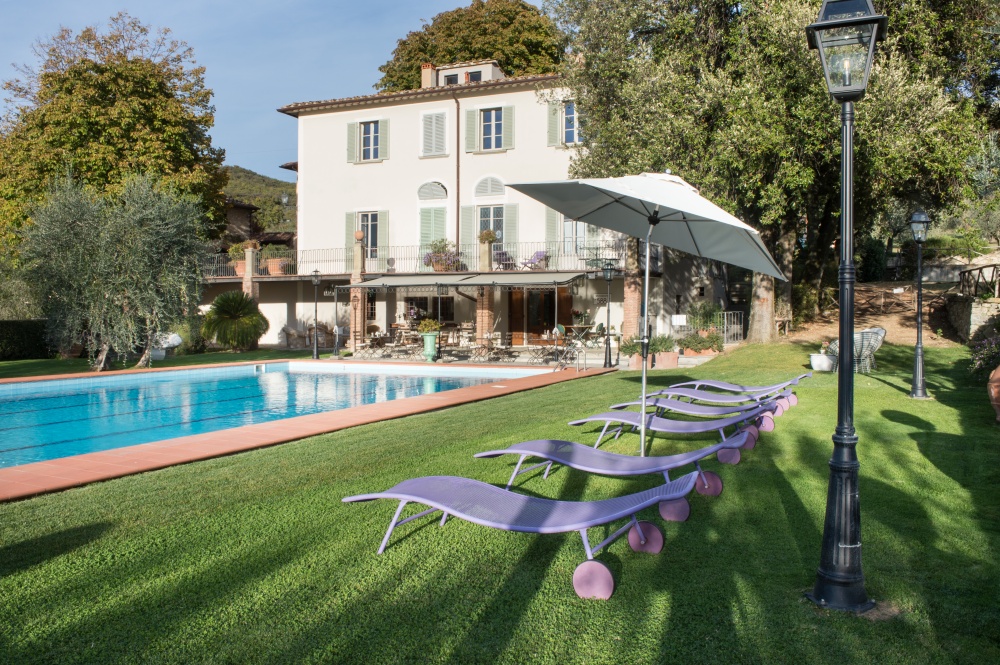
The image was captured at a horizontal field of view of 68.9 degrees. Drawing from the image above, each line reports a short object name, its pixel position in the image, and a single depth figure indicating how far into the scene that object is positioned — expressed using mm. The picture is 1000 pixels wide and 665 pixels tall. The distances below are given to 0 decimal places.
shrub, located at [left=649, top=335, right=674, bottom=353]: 16609
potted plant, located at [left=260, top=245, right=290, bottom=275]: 26156
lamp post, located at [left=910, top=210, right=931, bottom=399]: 9648
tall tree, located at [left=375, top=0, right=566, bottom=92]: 31328
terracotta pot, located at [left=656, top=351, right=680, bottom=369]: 16469
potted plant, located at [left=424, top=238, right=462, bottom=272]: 23594
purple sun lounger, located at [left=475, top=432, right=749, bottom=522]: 4500
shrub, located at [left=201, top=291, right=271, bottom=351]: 23750
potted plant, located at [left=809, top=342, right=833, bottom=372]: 13055
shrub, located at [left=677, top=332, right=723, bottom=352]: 18203
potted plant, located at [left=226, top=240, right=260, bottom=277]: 27047
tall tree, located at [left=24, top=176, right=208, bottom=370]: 16312
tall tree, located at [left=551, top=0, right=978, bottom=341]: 14164
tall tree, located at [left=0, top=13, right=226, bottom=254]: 23641
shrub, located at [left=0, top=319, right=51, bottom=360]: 20906
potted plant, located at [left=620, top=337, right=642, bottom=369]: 16912
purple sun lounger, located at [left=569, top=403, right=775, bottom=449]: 6194
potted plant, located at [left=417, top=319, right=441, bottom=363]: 20266
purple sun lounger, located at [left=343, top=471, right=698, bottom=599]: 3387
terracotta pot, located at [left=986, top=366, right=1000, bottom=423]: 7453
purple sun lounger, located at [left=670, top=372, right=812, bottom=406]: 8117
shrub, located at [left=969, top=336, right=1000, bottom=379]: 10156
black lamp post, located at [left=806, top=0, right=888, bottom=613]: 3285
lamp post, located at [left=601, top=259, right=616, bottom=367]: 16812
